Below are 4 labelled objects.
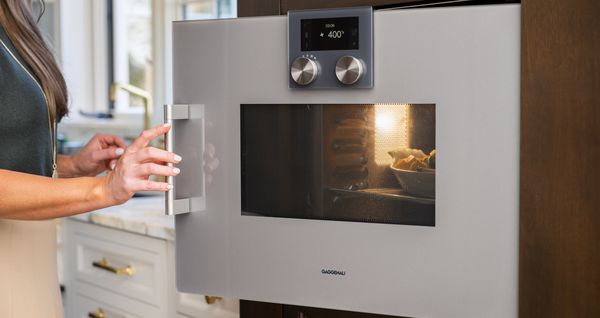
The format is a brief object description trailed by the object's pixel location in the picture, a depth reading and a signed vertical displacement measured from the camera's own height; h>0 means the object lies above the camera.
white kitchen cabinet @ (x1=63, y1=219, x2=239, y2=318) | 1.76 -0.33
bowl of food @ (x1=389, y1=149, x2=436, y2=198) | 1.07 -0.03
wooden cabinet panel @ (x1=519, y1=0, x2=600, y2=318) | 0.99 -0.02
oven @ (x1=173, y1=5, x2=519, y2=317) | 1.04 -0.03
